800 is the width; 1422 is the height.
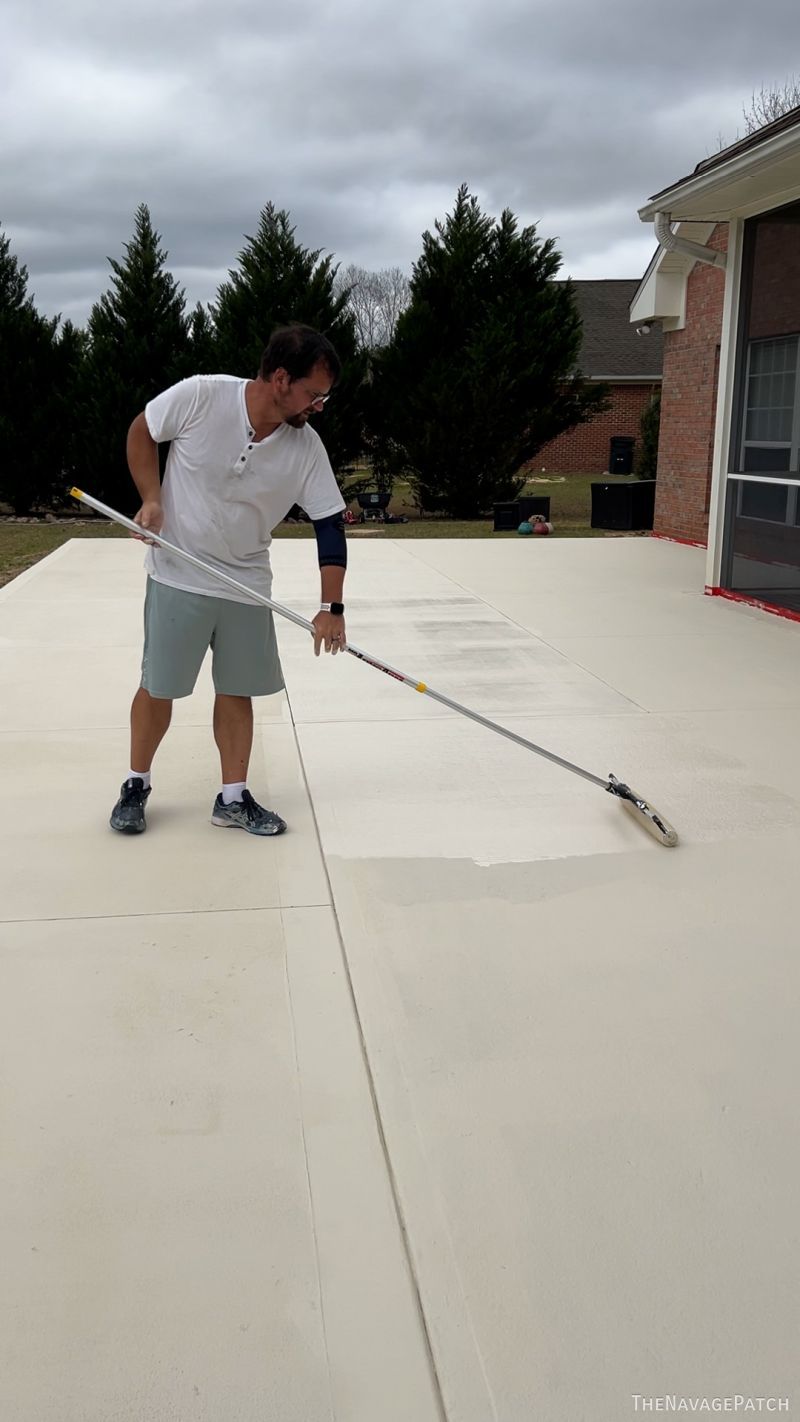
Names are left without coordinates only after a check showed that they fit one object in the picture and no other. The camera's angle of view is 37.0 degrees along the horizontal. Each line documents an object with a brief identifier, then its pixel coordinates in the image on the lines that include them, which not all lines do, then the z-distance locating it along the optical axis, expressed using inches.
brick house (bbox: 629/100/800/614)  307.9
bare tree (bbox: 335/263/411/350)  1633.9
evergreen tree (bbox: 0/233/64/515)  656.4
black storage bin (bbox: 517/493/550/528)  633.0
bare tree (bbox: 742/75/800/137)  1120.8
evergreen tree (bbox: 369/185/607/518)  663.8
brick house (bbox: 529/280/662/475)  1051.3
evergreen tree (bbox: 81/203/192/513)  642.8
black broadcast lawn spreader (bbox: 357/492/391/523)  686.5
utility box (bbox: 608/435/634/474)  998.4
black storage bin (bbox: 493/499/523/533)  631.8
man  137.1
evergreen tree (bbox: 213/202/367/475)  658.2
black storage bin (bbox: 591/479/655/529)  594.9
